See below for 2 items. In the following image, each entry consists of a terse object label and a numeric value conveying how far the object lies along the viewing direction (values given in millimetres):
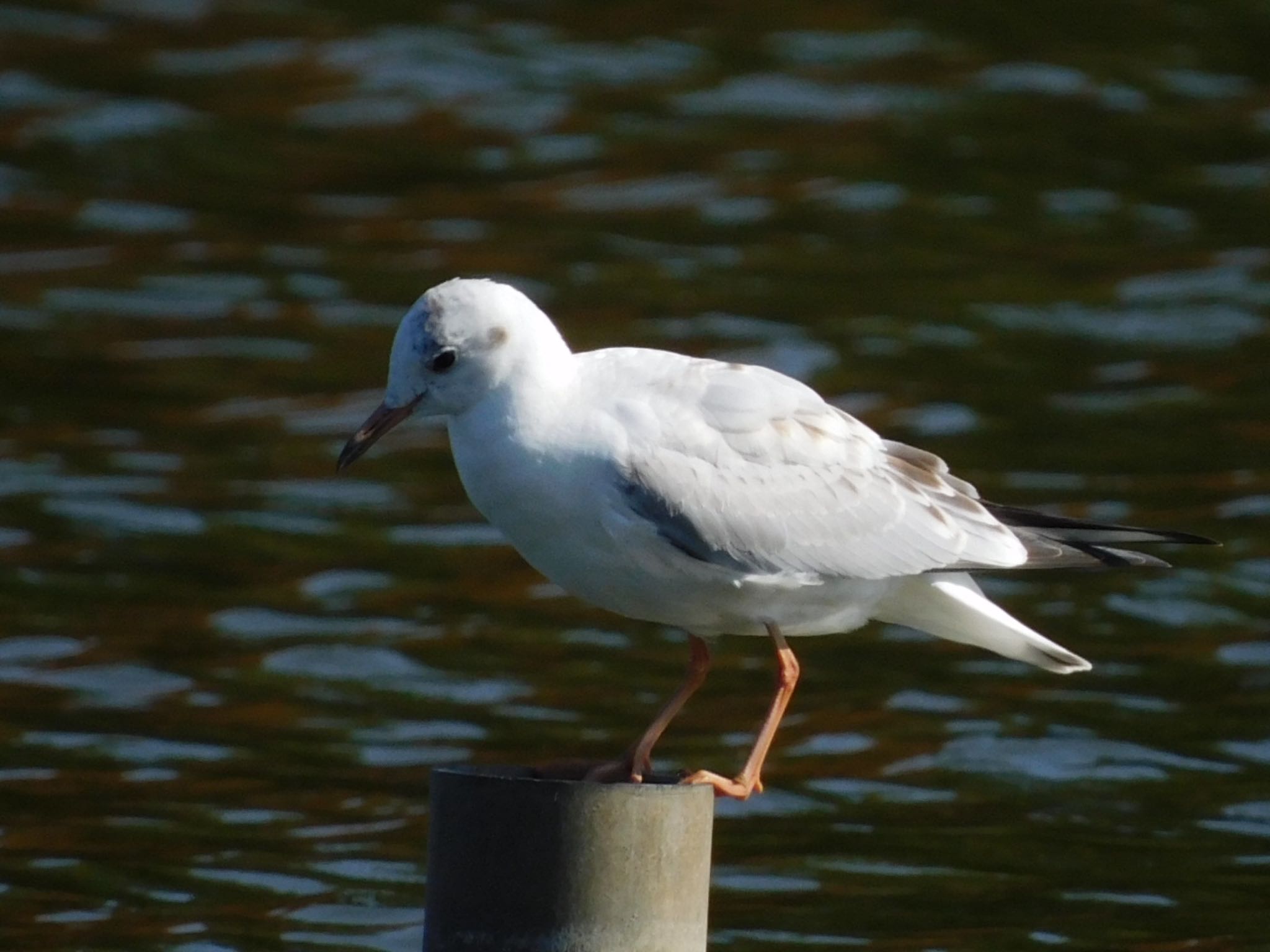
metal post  10727
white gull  12109
